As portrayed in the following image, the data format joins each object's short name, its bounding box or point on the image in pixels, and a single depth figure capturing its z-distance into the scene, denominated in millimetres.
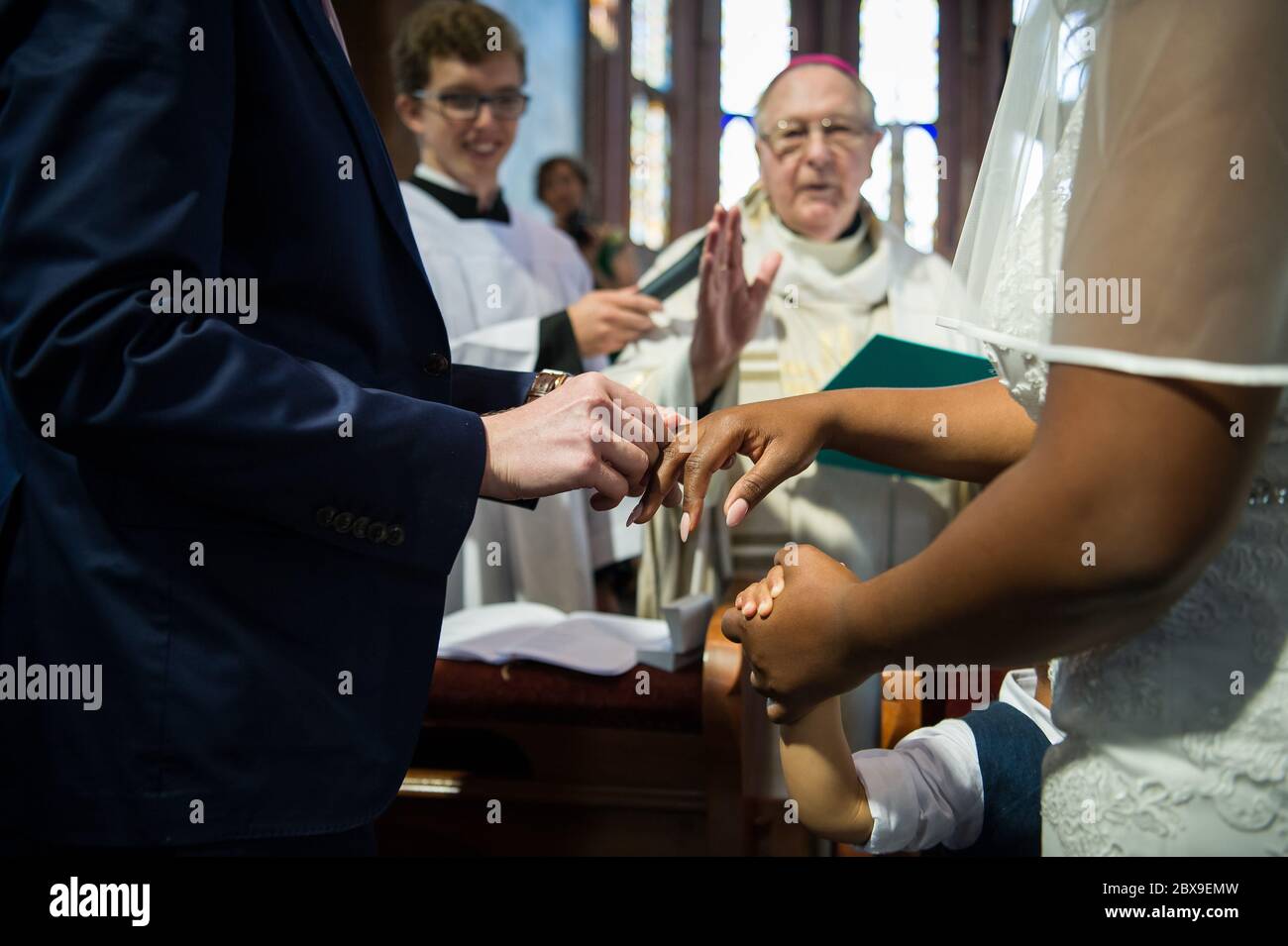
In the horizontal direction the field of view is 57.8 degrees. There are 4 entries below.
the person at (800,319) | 2920
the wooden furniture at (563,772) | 2248
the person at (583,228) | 6512
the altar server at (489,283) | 3273
